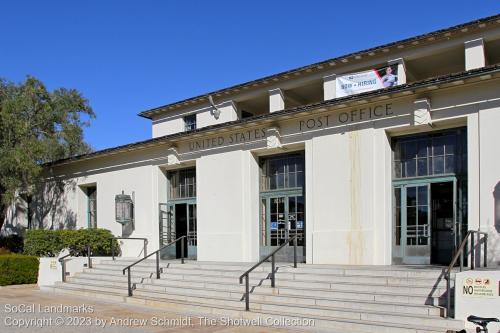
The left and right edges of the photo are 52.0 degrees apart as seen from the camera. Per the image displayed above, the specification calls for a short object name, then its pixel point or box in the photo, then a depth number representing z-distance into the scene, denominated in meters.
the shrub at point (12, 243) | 22.89
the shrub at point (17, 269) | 16.94
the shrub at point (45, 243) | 18.06
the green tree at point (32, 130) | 18.61
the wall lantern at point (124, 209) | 18.58
